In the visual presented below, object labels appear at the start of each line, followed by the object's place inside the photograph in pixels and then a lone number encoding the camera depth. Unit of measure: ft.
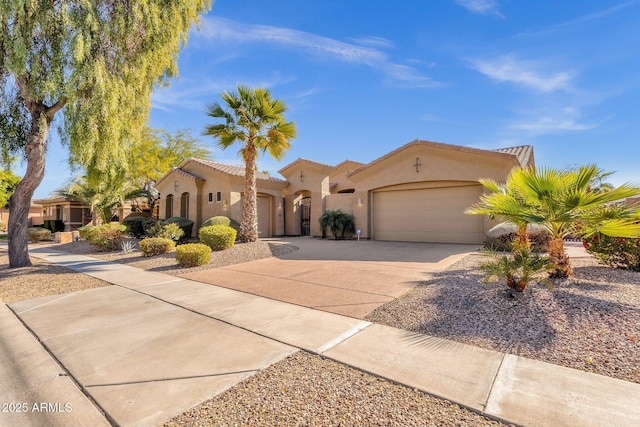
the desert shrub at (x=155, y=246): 39.68
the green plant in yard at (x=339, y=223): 55.83
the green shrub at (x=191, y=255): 32.14
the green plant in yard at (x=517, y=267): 16.60
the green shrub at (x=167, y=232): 47.50
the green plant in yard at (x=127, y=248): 44.65
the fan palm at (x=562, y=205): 16.66
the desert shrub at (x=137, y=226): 67.15
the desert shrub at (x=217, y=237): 41.04
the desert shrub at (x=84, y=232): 53.66
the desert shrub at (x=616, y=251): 21.75
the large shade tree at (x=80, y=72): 27.68
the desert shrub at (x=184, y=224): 61.72
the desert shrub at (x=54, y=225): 96.63
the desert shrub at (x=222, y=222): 54.70
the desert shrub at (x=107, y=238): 47.74
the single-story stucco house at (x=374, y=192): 44.42
